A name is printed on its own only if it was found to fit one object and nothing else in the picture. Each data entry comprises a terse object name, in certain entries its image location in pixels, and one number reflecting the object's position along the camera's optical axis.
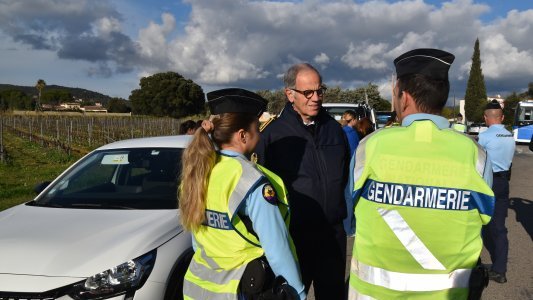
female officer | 2.00
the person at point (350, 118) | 8.54
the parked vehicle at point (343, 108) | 11.28
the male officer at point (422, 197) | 1.75
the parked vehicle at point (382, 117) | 17.98
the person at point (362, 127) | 8.91
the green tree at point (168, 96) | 77.50
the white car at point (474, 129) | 37.88
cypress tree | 82.75
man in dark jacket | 2.77
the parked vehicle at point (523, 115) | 33.80
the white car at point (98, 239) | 2.78
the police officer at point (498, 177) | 5.02
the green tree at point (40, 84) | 100.12
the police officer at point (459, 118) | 18.32
